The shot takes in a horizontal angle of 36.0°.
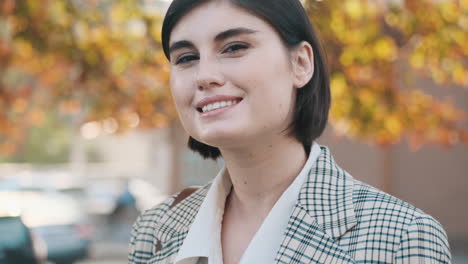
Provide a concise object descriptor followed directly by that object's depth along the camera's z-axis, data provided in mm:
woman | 1744
